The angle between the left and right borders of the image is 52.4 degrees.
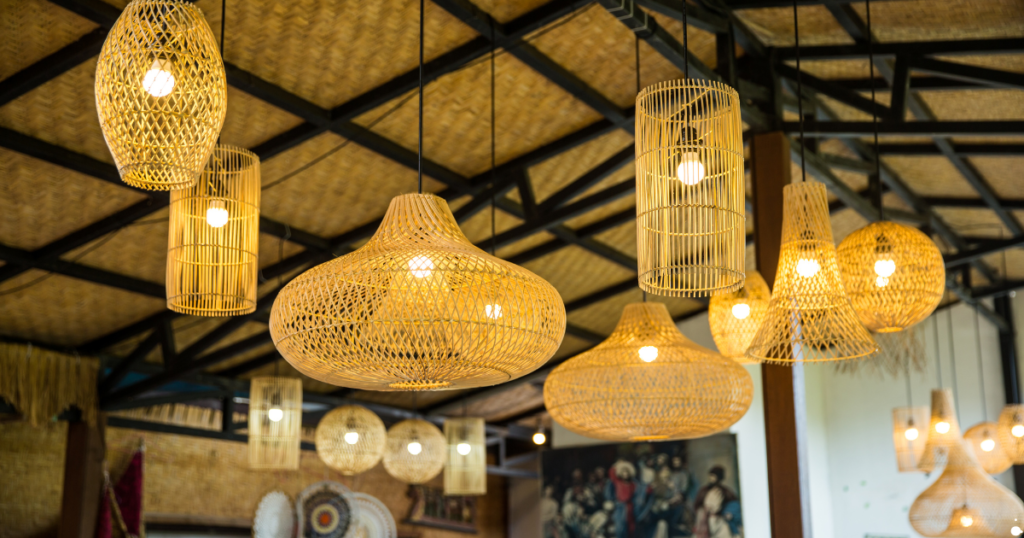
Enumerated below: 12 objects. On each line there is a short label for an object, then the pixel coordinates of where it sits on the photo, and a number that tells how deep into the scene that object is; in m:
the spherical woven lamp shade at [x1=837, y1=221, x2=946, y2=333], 4.31
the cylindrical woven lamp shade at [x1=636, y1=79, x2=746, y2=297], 3.03
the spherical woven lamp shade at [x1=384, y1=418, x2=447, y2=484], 9.59
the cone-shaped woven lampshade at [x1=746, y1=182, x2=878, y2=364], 3.87
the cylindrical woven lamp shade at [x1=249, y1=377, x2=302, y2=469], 7.97
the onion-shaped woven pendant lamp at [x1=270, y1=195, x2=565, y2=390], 2.78
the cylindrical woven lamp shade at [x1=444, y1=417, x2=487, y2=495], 10.55
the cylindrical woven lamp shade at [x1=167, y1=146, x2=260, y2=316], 3.83
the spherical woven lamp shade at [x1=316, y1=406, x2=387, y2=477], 8.48
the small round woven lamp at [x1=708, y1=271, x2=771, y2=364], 5.23
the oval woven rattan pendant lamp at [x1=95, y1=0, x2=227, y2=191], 2.56
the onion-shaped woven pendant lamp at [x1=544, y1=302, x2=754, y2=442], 4.57
